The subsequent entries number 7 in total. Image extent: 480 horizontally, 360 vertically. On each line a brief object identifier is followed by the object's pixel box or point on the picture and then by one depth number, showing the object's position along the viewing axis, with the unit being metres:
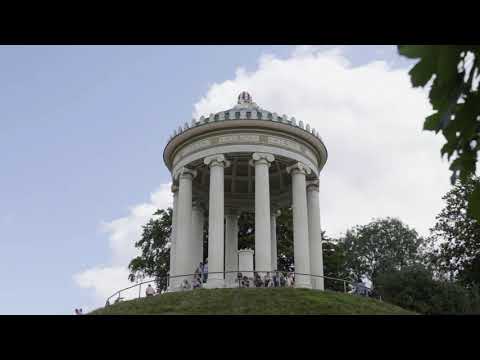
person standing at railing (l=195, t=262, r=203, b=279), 30.59
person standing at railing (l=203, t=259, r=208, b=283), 32.91
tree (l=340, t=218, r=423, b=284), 74.50
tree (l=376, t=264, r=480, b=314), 44.69
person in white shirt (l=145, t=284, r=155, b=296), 31.42
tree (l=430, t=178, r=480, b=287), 50.38
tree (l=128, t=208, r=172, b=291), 51.56
